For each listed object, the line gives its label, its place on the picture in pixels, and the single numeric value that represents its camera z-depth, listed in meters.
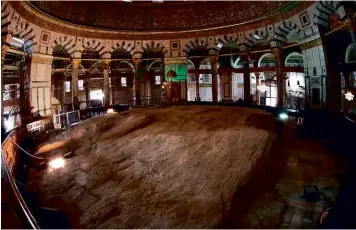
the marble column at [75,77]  19.73
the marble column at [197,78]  26.52
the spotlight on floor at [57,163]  10.55
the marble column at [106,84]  21.34
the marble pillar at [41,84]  16.02
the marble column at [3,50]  11.62
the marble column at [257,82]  24.07
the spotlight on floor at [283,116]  13.09
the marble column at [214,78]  21.56
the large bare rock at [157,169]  7.05
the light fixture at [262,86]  22.55
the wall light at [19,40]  15.30
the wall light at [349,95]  13.22
